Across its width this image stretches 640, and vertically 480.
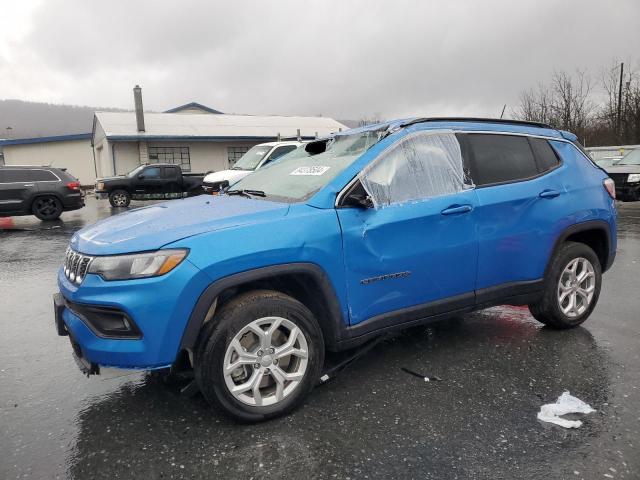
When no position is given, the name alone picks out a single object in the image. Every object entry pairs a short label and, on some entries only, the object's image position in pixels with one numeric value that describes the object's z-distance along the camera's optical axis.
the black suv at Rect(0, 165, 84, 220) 13.38
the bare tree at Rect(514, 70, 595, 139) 37.00
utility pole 34.09
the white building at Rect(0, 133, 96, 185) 32.38
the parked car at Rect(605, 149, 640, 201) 14.53
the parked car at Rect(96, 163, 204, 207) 17.69
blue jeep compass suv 2.60
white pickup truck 13.24
